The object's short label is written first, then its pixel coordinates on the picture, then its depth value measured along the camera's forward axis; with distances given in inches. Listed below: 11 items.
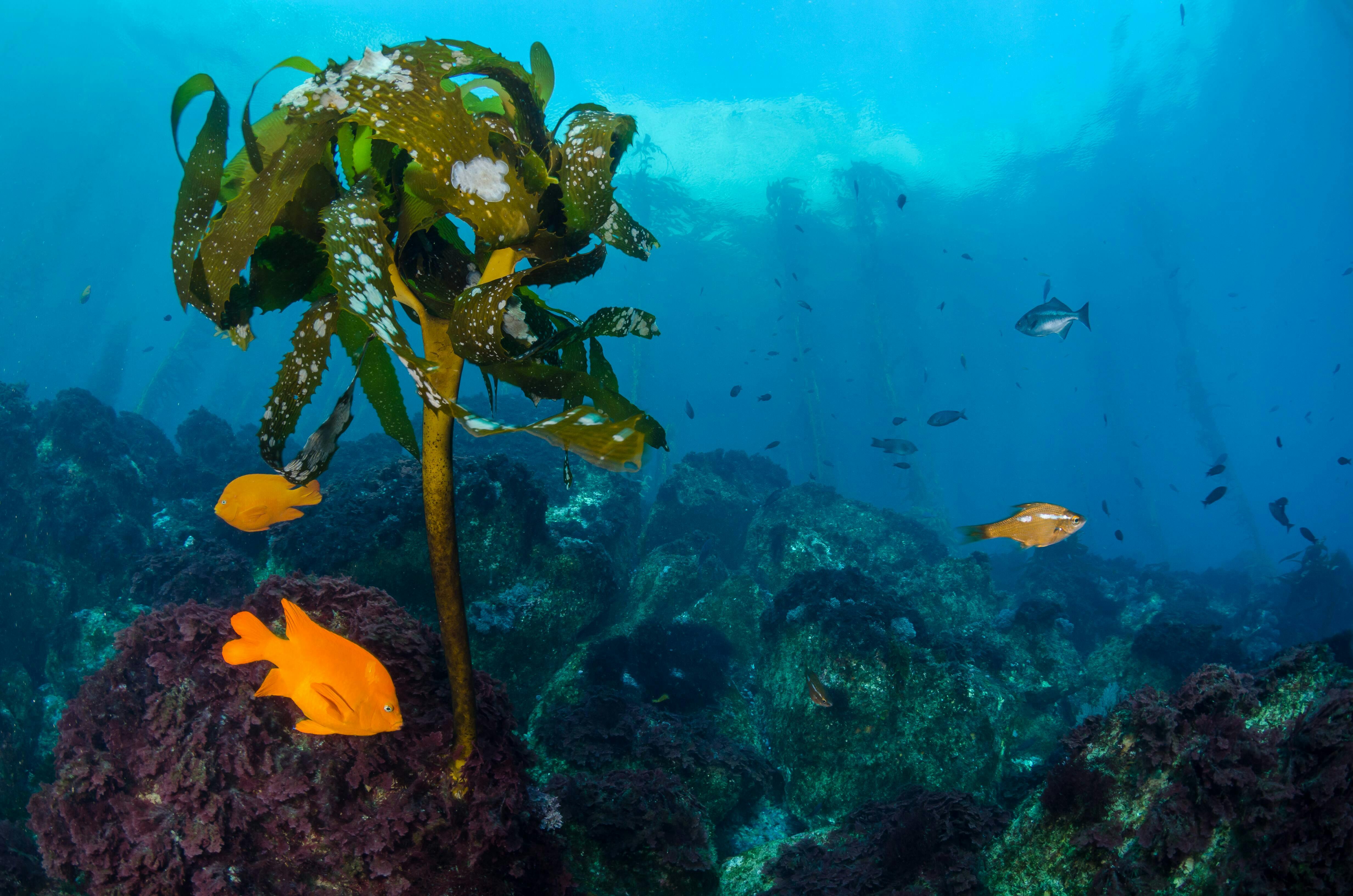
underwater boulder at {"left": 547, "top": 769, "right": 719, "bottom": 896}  116.4
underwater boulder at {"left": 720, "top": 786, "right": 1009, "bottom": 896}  110.5
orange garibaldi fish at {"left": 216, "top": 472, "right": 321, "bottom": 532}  110.1
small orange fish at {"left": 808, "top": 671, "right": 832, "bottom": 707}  192.5
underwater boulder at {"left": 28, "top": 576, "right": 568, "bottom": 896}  76.8
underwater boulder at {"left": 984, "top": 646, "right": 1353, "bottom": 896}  67.0
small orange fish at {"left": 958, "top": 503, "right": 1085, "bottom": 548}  136.5
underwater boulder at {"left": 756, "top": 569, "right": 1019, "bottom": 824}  191.8
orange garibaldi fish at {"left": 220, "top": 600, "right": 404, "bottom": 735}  55.0
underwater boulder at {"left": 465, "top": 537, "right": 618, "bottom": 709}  212.8
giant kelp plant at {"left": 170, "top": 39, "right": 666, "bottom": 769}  48.7
